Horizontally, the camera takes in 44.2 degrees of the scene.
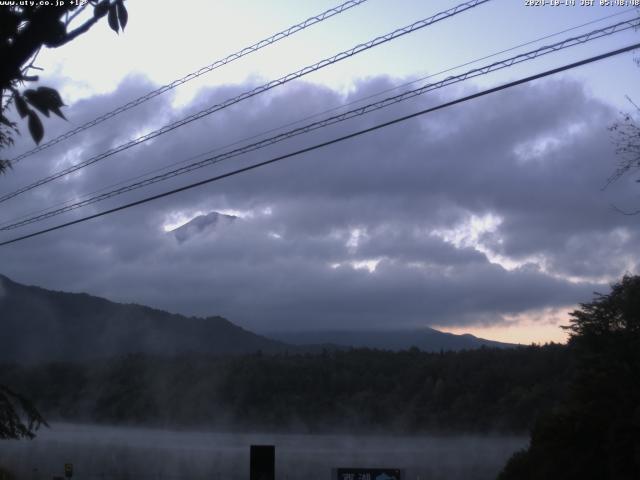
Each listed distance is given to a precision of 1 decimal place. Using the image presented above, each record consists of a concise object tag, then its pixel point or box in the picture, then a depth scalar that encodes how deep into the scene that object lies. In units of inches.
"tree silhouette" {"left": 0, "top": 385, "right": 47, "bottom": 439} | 570.3
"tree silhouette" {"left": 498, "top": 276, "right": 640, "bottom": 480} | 851.4
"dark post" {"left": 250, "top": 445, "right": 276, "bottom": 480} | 735.1
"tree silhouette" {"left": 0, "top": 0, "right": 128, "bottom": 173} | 191.8
